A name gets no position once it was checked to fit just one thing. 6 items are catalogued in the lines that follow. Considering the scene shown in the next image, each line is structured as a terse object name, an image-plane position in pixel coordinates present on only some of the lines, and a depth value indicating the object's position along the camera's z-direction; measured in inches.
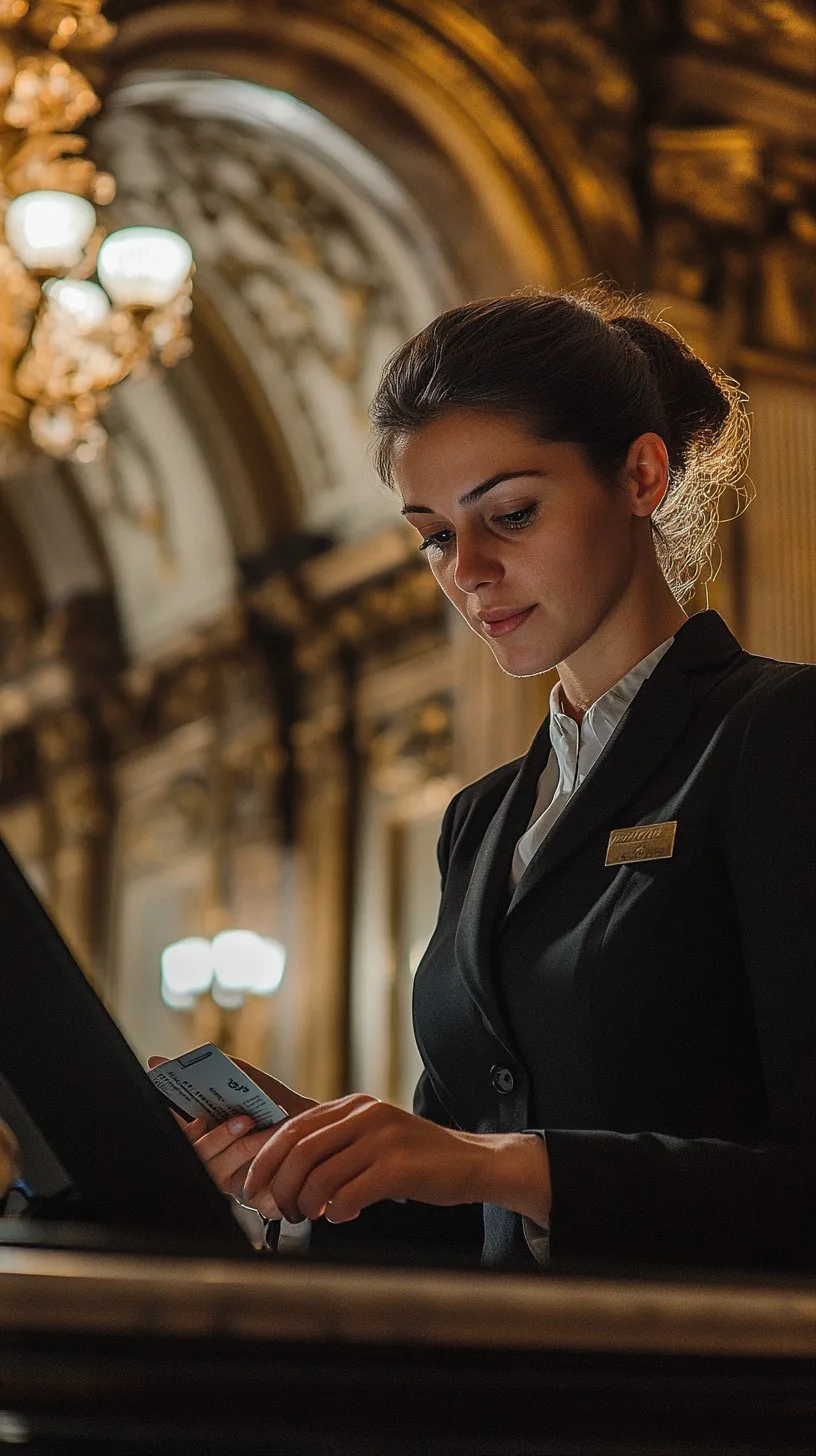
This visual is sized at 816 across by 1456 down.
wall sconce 366.9
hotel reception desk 52.8
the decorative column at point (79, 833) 440.8
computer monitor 66.3
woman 74.9
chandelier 244.1
